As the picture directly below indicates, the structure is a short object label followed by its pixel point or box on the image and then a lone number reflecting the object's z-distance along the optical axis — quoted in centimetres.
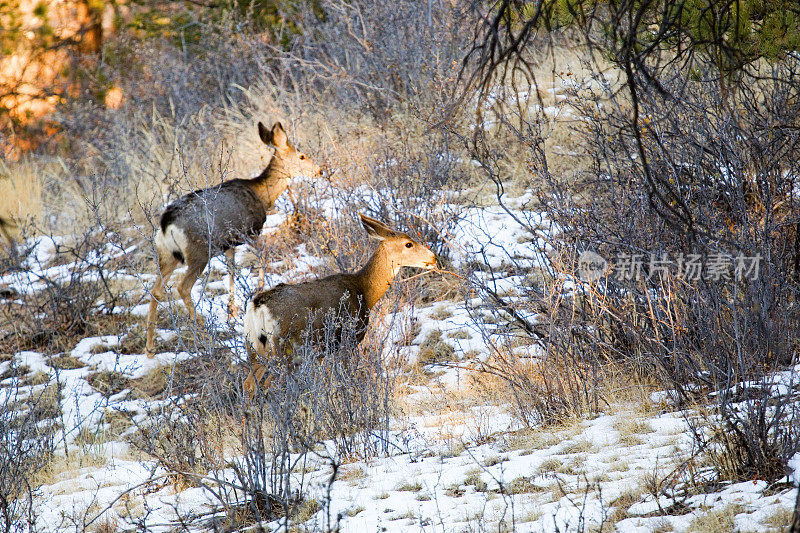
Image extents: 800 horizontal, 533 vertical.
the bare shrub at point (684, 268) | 970
